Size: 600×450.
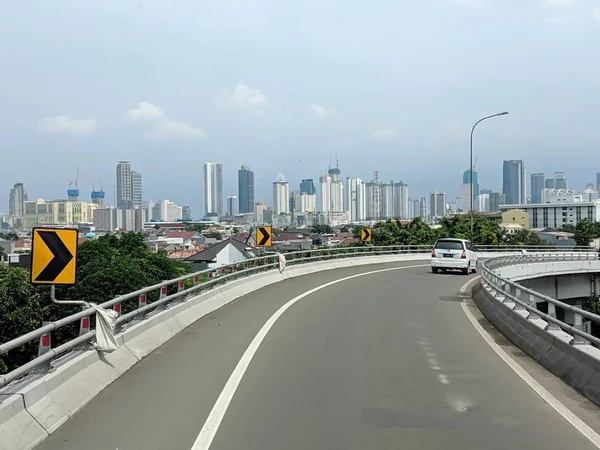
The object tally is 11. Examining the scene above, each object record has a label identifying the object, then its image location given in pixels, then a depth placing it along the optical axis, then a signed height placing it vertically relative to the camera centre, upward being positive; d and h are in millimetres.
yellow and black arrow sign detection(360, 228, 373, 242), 49094 -1542
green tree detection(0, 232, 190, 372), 30859 -3931
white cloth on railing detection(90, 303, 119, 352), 8742 -1547
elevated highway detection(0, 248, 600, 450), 6262 -2173
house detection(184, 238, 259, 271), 75500 -4644
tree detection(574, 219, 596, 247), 114500 -3501
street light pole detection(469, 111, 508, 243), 46316 +3120
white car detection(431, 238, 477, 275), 34250 -2186
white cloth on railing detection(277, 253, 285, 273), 29312 -2095
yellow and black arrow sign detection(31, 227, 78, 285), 8672 -531
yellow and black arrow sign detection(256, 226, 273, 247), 29111 -936
